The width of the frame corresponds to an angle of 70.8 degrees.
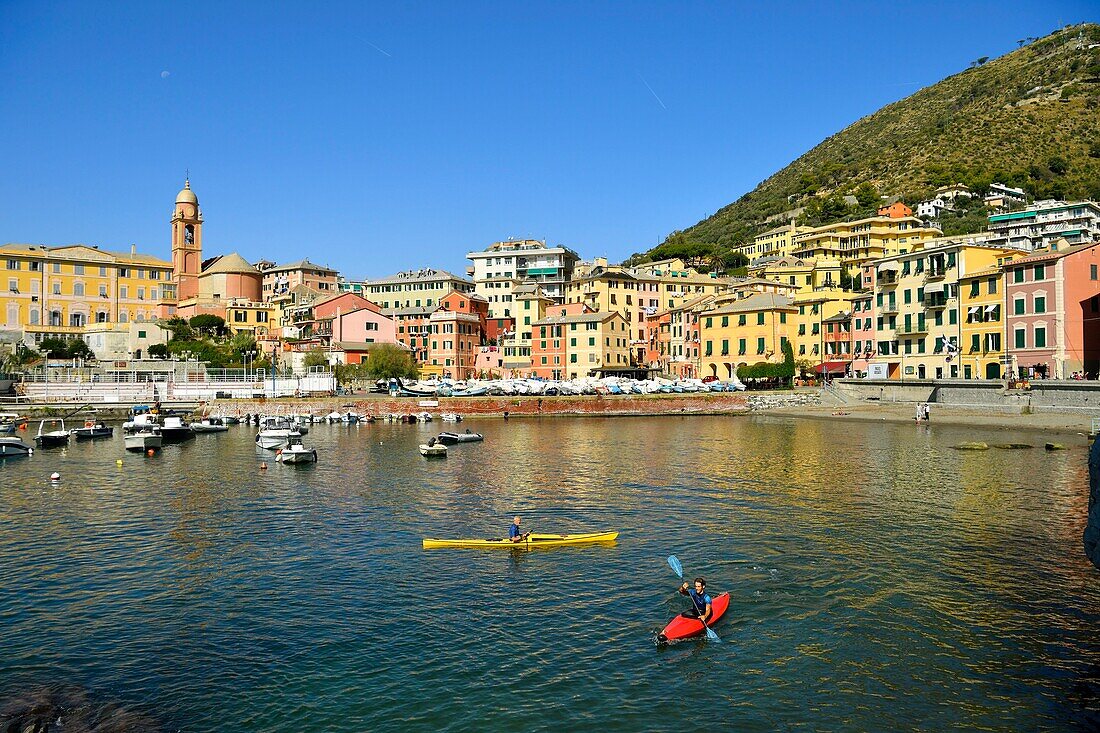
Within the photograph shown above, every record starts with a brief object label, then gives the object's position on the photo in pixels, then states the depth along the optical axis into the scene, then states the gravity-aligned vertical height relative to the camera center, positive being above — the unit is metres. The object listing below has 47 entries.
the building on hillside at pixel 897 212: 138.25 +30.02
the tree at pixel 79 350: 105.19 +4.23
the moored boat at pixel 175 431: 62.84 -4.17
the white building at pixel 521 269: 131.75 +19.49
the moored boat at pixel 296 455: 47.19 -4.61
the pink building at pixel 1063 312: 63.59 +5.34
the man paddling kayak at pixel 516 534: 25.50 -5.12
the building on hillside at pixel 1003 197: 139.75 +33.38
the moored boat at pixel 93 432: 63.12 -4.24
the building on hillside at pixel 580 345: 102.38 +4.57
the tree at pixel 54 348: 103.12 +4.40
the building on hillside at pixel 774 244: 147.60 +26.67
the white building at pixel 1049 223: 109.44 +23.32
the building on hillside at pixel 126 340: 109.62 +5.74
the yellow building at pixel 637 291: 113.12 +13.36
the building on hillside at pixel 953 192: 150.62 +36.09
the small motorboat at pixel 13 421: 64.05 -3.65
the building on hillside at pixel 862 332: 84.56 +5.00
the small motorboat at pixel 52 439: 57.50 -4.35
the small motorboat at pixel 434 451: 49.41 -4.57
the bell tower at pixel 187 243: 128.00 +22.87
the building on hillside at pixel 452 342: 109.62 +5.34
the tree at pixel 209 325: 115.31 +8.32
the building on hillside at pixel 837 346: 89.62 +3.72
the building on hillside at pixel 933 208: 146.75 +32.47
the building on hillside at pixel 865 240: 129.88 +23.92
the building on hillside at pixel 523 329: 109.28 +7.37
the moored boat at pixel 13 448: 51.72 -4.55
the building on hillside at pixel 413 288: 129.88 +15.58
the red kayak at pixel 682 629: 17.25 -5.65
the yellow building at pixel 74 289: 113.19 +14.21
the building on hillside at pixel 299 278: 142.50 +19.13
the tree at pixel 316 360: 102.06 +2.63
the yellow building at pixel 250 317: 123.56 +10.26
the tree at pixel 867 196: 157.20 +37.48
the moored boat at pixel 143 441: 54.59 -4.32
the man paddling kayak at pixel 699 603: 17.94 -5.26
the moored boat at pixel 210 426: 69.69 -4.16
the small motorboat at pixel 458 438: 57.38 -4.44
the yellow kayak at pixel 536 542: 25.47 -5.41
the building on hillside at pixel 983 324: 69.19 +4.87
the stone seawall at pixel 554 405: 82.56 -2.81
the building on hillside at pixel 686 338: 101.94 +5.46
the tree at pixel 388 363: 97.74 +2.10
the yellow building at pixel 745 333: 92.06 +5.58
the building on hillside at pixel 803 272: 118.31 +16.36
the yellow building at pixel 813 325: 92.94 +6.35
